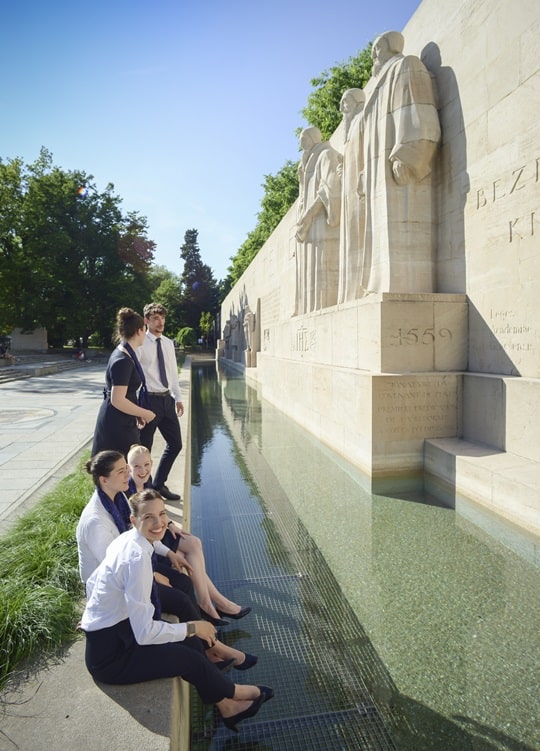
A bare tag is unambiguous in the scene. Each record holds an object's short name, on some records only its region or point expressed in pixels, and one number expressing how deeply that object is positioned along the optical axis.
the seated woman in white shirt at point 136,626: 1.81
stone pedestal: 5.74
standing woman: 3.37
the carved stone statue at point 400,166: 6.54
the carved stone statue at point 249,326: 23.70
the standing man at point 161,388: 4.18
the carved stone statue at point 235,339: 31.33
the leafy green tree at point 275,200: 31.42
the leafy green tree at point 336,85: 22.27
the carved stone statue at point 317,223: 9.96
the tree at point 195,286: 65.69
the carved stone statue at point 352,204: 7.96
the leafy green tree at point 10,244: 31.76
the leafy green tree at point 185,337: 59.94
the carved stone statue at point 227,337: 37.08
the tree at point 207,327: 63.91
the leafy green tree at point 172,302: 64.50
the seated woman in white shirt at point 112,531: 2.12
